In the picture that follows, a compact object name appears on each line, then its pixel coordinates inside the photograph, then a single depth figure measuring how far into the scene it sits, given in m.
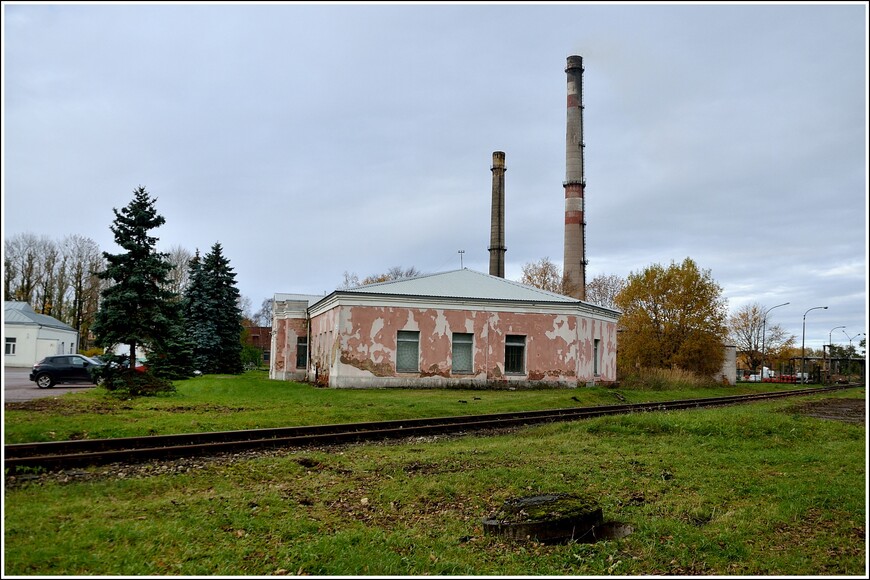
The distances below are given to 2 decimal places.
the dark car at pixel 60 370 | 25.06
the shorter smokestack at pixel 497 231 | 46.50
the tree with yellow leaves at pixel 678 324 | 47.22
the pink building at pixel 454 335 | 27.42
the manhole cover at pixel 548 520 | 6.48
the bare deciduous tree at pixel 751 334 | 72.38
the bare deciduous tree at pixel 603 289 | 70.19
